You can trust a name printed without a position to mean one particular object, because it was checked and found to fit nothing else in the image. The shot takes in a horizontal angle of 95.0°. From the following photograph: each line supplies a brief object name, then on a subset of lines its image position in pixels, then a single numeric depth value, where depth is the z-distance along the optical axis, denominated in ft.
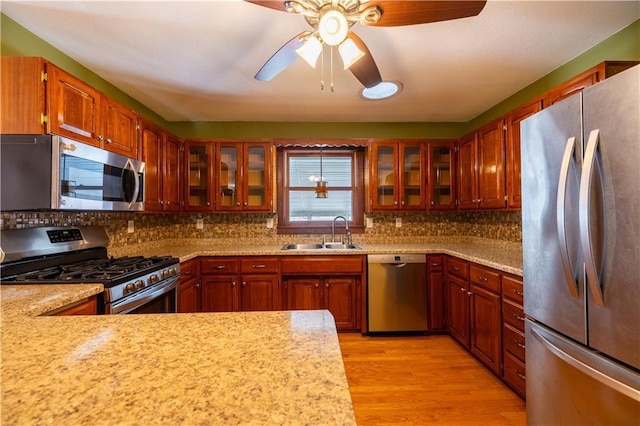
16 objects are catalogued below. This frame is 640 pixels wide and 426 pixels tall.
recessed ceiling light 8.41
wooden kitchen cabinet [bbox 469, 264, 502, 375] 7.04
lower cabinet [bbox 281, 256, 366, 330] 9.62
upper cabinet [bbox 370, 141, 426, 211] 10.84
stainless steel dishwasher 9.59
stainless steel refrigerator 3.36
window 11.74
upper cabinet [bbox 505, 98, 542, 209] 7.42
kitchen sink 11.11
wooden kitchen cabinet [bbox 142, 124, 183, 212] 8.45
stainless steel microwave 5.14
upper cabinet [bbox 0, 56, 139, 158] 5.17
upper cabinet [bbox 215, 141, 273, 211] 10.64
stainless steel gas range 5.38
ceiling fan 4.13
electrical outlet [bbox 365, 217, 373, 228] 11.66
